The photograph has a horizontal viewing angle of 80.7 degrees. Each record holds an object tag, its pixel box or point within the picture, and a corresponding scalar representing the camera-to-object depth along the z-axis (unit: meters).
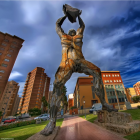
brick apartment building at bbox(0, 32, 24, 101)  36.78
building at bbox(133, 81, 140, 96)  76.94
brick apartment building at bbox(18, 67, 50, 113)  60.62
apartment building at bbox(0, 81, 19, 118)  52.05
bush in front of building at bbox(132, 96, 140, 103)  37.30
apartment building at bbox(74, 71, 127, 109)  34.22
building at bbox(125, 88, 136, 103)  64.97
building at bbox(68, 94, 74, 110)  88.99
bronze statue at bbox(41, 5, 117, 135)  5.12
